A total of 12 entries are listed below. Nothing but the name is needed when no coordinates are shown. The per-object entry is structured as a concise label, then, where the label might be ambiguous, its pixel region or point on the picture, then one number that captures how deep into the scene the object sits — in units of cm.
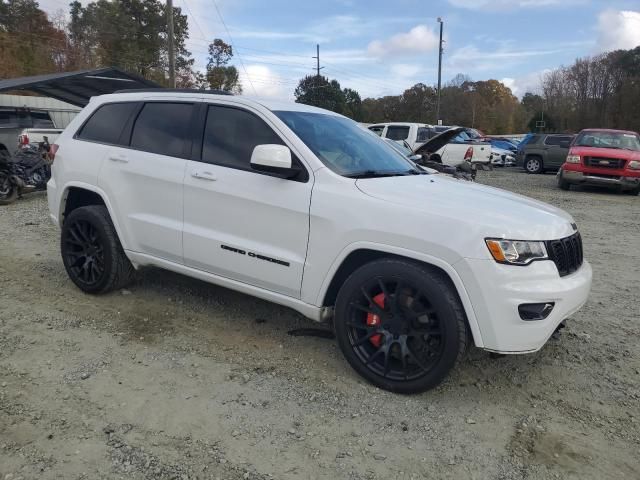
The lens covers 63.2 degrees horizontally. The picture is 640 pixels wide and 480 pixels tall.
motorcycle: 987
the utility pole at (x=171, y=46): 2311
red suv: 1355
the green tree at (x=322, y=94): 6219
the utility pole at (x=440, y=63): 4066
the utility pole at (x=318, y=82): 6169
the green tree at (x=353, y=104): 6775
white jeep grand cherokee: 293
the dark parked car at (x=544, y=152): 2006
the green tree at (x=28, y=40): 4274
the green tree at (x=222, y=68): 5406
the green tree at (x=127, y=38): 4784
